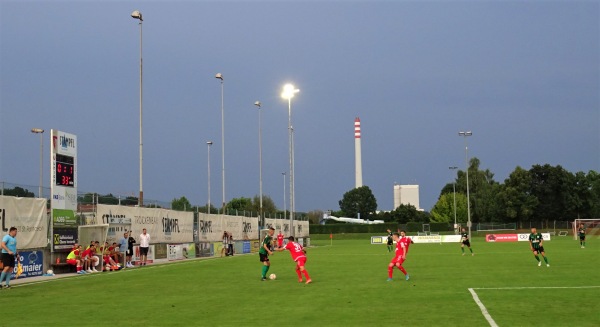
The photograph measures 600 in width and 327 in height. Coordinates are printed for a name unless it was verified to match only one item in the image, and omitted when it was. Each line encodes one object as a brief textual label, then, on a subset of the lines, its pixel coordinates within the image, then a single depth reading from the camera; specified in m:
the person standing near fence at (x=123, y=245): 37.50
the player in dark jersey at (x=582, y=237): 59.53
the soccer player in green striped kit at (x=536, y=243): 32.72
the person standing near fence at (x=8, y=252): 23.20
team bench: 32.12
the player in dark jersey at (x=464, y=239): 47.82
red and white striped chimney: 166.38
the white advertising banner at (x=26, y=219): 28.70
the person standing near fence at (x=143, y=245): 39.50
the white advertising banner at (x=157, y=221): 39.69
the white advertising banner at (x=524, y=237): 84.82
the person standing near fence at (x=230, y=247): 56.90
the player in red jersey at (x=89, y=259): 33.34
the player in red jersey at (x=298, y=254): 23.91
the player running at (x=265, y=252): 25.78
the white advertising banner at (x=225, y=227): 55.56
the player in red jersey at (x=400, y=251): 24.67
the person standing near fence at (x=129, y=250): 38.14
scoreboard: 31.75
